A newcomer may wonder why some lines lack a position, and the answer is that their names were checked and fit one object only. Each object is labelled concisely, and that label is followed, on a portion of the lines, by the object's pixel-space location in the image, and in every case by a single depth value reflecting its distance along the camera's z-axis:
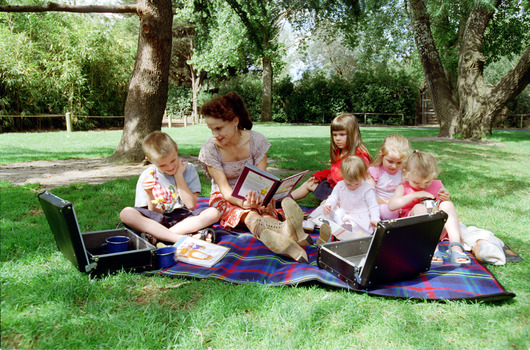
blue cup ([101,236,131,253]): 2.69
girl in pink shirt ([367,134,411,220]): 3.59
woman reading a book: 2.87
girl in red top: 3.97
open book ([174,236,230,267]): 2.74
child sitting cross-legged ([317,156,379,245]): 3.34
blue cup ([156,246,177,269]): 2.65
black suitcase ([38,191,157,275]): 2.19
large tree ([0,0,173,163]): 6.44
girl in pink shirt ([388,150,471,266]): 2.95
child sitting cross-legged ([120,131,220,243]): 3.10
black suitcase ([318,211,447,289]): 2.17
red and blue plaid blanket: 2.30
